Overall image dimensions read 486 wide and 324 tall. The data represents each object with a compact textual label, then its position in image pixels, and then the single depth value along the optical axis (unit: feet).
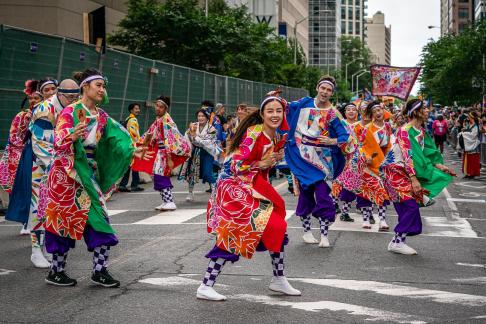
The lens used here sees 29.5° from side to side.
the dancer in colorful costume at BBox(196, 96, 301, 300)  24.08
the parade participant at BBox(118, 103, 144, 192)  61.11
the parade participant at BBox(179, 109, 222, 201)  55.88
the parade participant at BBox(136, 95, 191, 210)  49.26
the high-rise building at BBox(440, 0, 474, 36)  585.63
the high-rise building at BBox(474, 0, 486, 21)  360.69
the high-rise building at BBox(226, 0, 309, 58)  313.12
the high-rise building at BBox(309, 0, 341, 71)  584.40
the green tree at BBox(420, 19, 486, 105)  160.97
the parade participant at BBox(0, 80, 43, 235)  40.06
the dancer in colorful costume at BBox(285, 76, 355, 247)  35.47
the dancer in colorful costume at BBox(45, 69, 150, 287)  25.80
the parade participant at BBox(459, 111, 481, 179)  80.48
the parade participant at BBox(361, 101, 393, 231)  41.73
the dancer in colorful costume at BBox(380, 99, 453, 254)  33.73
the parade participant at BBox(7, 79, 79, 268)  29.63
